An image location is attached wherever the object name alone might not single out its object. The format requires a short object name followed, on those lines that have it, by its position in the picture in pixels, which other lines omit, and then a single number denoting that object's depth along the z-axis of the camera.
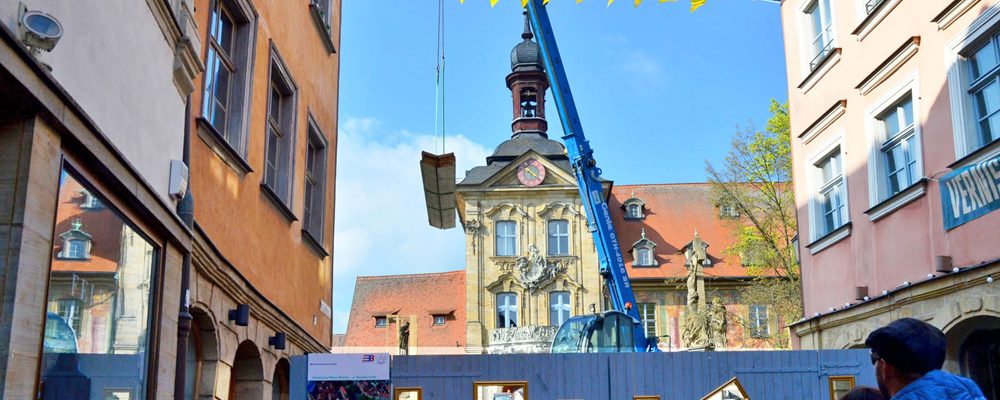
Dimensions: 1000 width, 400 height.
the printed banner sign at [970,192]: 11.22
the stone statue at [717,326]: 29.09
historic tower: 47.69
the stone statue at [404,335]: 42.42
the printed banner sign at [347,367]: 12.38
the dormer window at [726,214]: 49.46
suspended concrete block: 15.70
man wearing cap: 3.04
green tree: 32.19
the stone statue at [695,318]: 29.23
